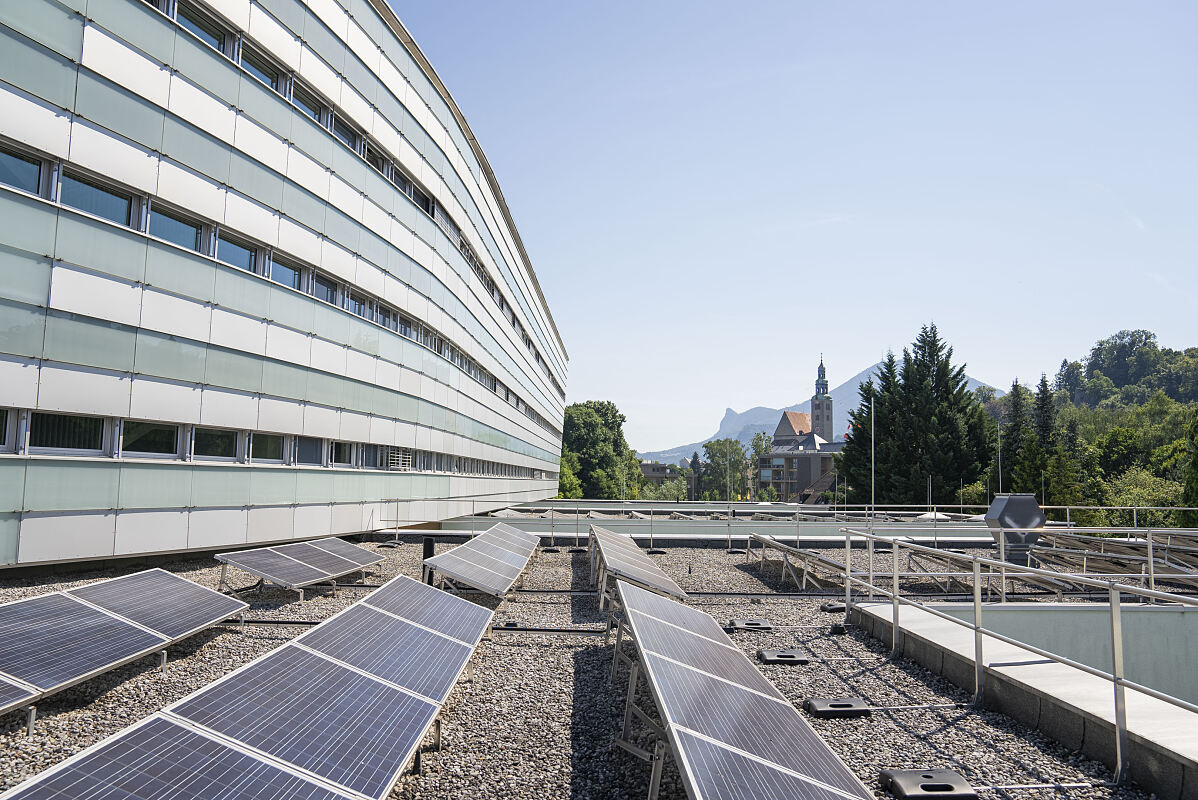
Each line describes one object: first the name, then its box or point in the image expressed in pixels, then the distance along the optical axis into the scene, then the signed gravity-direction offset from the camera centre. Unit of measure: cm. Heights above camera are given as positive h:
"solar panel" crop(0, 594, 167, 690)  562 -183
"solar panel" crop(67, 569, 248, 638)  743 -187
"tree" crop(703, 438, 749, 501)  13820 -114
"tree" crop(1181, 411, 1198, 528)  3016 -34
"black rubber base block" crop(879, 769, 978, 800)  505 -240
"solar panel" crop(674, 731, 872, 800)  359 -174
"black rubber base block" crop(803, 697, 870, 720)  695 -250
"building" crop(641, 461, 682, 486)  17590 -344
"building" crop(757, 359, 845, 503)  12062 -99
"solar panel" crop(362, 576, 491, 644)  723 -179
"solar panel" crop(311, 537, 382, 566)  1372 -213
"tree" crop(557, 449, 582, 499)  9362 -375
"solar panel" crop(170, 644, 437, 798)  371 -167
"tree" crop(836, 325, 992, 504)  5228 +286
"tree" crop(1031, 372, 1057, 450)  6432 +594
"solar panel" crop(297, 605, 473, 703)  543 -173
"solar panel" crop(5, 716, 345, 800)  296 -153
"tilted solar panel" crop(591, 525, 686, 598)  995 -180
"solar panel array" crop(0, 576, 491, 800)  314 -162
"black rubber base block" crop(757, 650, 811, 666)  891 -254
